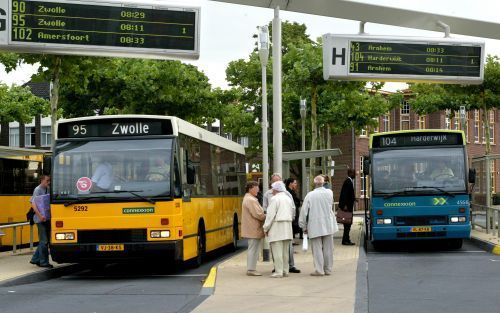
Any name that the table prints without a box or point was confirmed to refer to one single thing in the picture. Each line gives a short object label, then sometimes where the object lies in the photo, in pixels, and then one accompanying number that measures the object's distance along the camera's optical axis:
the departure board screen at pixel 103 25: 15.09
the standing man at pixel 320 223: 15.79
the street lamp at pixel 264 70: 19.23
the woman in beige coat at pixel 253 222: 16.12
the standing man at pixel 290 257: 16.39
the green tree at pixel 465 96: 41.34
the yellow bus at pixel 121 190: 16.48
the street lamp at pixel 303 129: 30.01
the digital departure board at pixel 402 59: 17.53
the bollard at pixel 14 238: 22.57
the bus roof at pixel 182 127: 17.14
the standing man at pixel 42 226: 17.84
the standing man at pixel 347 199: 23.33
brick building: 72.88
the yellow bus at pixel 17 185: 24.41
